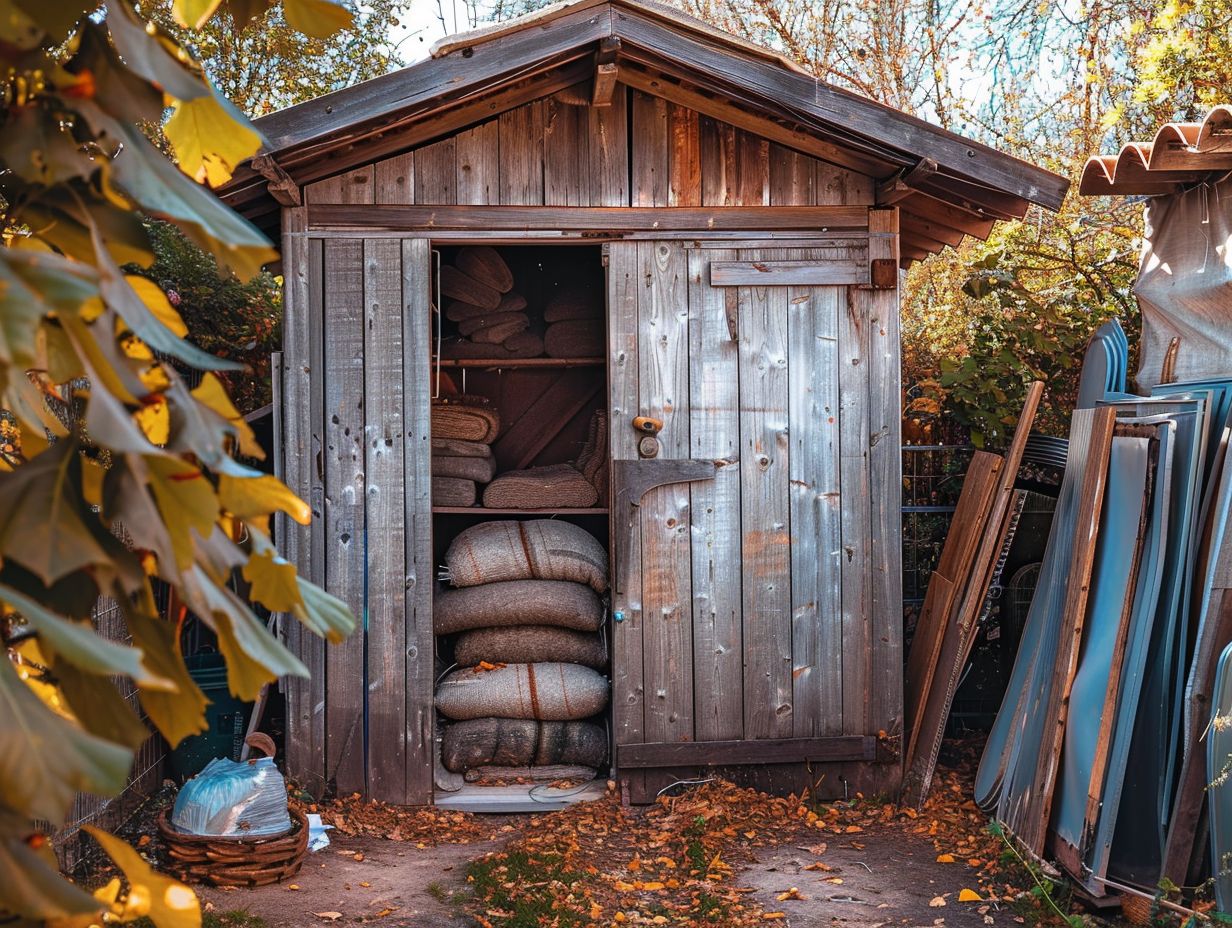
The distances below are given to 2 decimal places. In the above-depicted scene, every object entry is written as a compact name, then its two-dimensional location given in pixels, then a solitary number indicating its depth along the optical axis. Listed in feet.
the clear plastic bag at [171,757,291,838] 13.64
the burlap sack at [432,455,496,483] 19.66
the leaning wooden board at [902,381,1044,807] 16.60
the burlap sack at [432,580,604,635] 18.25
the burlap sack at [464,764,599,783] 17.65
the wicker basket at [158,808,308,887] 13.57
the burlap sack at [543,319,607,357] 20.81
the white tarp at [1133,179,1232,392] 14.44
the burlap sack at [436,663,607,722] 17.61
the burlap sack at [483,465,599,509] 19.29
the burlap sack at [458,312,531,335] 20.83
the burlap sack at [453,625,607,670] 18.39
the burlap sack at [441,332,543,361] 20.79
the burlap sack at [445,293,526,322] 20.83
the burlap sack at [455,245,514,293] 20.70
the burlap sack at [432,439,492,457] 19.80
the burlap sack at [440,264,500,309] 20.51
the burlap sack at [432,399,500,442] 20.08
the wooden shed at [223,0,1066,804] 16.44
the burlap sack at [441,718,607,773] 17.56
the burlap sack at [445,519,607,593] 18.52
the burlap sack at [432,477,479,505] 19.42
